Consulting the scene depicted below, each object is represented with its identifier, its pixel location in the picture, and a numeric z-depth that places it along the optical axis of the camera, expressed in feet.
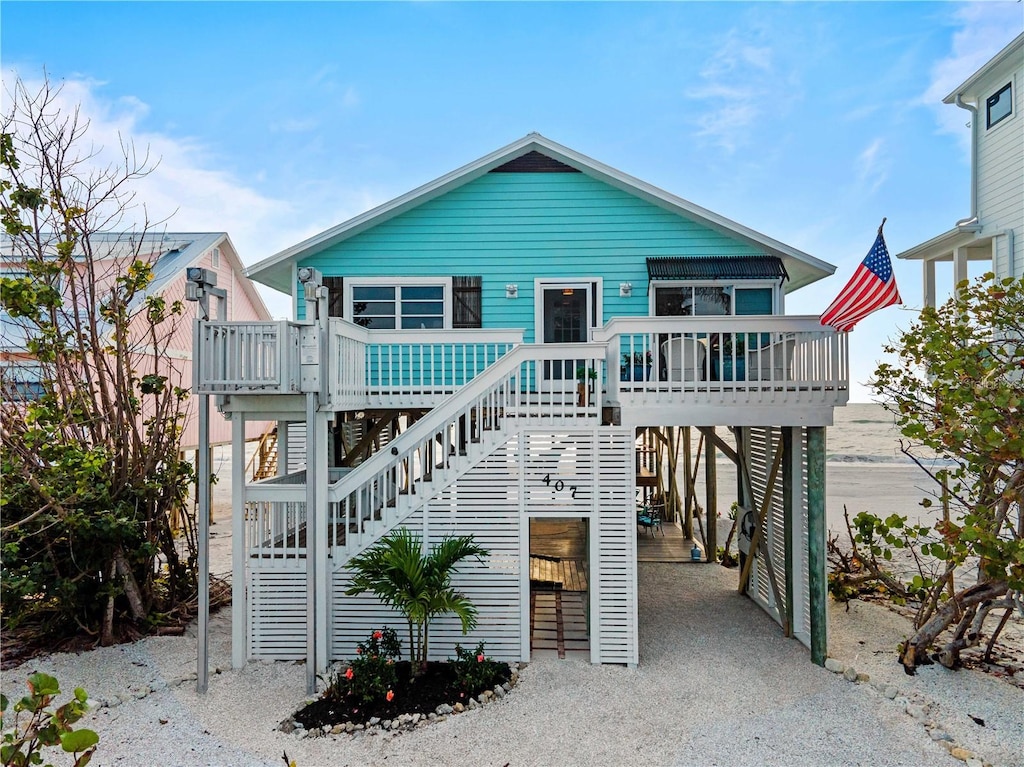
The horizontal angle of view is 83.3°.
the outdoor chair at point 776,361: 22.18
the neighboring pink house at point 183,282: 32.11
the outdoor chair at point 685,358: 22.27
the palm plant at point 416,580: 19.95
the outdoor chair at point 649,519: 45.01
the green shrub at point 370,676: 19.52
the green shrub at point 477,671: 20.16
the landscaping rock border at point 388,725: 18.03
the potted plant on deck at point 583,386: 22.67
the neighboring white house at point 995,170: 32.60
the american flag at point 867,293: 19.66
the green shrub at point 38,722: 6.54
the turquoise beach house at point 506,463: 21.74
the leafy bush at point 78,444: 22.71
